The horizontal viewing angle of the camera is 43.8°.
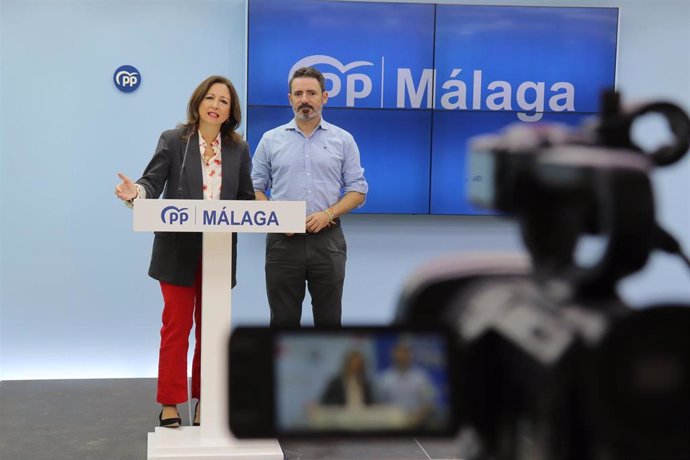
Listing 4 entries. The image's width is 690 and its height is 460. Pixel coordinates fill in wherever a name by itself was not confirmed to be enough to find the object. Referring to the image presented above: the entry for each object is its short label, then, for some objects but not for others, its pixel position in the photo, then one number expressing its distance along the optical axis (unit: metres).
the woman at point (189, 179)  3.36
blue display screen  4.48
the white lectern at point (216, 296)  3.09
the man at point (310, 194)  3.64
